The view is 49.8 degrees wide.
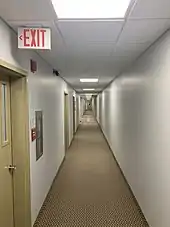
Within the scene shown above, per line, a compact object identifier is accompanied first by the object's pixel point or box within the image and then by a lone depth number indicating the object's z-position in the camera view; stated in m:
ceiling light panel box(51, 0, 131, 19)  1.28
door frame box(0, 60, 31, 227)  2.06
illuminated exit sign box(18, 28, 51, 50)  1.64
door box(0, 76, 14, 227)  1.85
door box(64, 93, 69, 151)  6.04
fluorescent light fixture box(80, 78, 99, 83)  5.46
